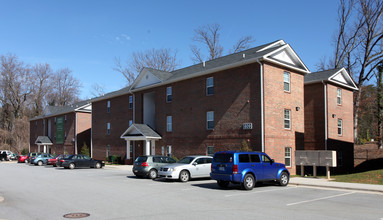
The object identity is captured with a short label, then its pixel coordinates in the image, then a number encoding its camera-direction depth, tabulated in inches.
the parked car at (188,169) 737.6
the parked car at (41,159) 1526.8
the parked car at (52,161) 1476.0
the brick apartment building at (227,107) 940.6
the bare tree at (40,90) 3068.9
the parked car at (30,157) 1579.4
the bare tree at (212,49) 2243.2
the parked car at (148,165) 829.2
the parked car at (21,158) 1787.6
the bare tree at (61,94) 3299.7
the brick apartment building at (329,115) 1127.6
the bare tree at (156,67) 2399.2
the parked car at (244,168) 591.8
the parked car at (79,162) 1235.2
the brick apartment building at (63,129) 2004.2
